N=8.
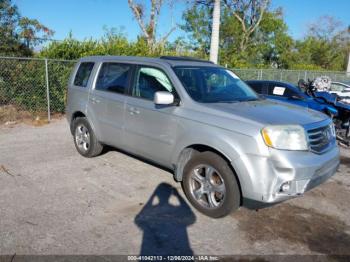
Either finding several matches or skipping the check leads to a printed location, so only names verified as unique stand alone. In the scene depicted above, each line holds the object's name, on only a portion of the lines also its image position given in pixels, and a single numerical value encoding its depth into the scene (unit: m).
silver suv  3.38
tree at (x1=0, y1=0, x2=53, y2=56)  11.32
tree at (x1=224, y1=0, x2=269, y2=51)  26.44
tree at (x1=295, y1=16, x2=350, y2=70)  34.47
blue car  7.86
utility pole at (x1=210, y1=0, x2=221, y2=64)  10.62
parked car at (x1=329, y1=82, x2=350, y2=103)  15.07
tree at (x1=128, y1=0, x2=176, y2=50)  19.83
